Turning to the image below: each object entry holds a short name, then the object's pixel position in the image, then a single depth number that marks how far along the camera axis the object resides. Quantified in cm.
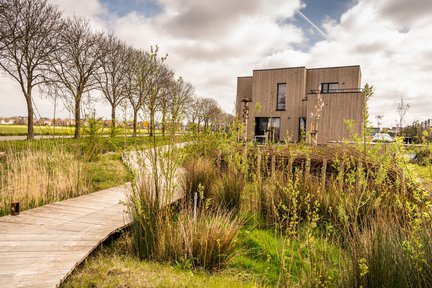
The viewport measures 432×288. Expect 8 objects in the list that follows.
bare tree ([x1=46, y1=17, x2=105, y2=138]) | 1727
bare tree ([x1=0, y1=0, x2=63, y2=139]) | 1327
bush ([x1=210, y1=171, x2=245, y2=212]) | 494
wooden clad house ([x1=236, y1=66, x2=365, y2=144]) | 2212
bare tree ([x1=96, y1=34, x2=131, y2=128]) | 2189
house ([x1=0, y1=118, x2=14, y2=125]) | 5522
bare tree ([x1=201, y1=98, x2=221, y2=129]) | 4878
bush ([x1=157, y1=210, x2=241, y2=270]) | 326
